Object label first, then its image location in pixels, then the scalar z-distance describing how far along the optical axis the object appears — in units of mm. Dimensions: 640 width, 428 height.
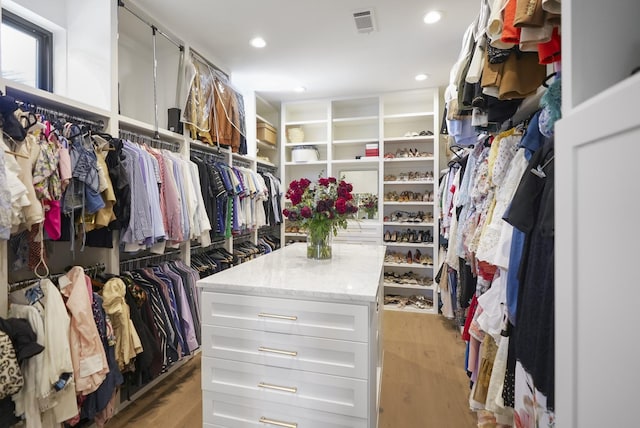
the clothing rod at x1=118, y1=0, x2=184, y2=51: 2052
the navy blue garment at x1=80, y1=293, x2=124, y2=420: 1587
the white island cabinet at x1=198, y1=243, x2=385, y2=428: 1159
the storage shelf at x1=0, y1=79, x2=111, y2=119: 1443
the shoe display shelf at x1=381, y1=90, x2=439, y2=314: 3770
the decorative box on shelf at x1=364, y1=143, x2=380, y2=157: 3953
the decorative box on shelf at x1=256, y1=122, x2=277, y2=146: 3955
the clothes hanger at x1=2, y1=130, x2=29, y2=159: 1305
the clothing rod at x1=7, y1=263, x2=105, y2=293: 1560
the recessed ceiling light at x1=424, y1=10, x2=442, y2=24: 2250
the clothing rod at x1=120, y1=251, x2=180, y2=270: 2246
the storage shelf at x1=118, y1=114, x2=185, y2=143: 2068
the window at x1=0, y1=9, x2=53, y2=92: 1858
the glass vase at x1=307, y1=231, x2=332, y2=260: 1870
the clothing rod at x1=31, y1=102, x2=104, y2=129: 1643
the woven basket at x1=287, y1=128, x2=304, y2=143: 4285
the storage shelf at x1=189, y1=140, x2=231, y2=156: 2754
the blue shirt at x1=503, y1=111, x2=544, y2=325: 1097
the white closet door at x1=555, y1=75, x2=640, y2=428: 403
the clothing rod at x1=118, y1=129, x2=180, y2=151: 2219
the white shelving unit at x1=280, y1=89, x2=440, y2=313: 3816
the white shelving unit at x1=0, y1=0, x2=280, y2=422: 1653
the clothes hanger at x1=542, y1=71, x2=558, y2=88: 1093
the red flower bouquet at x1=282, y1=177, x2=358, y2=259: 1771
